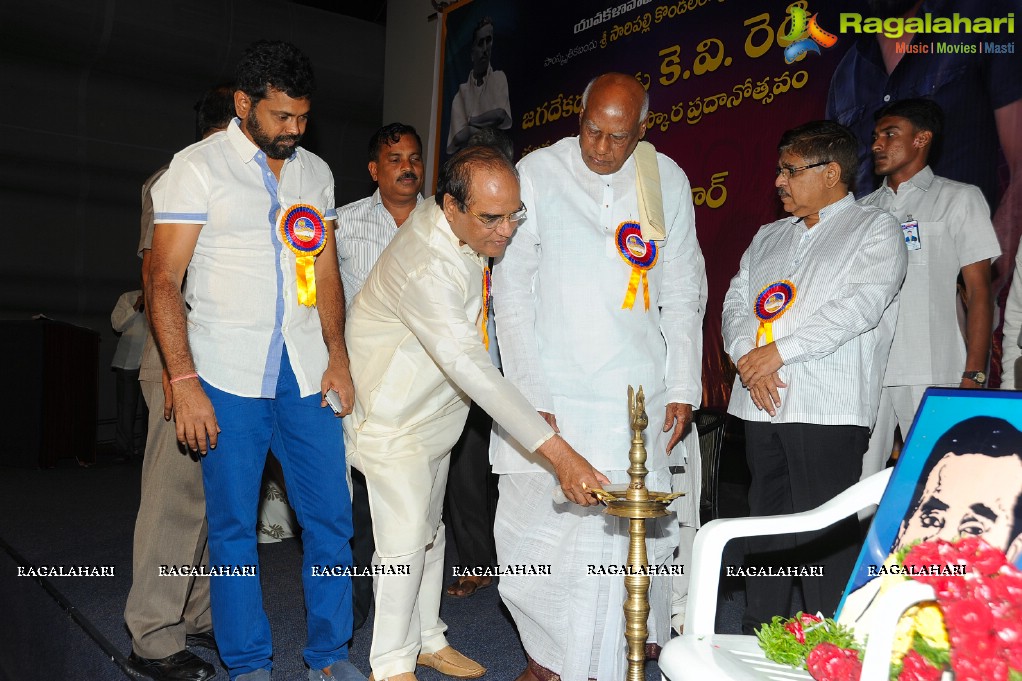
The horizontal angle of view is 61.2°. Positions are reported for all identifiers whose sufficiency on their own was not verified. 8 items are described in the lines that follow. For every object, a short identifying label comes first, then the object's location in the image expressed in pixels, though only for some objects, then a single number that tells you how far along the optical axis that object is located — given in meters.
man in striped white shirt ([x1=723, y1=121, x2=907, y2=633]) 2.51
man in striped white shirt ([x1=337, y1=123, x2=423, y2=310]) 3.48
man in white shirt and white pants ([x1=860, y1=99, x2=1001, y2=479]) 3.06
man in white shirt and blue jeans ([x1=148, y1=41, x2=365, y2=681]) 2.22
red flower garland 1.12
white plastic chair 1.42
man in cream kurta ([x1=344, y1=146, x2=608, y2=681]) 2.14
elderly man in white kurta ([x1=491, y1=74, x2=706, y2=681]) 2.36
